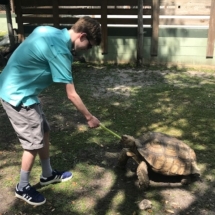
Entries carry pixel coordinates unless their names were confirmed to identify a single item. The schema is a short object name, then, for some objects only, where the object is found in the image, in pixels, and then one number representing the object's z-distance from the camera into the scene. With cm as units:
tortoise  314
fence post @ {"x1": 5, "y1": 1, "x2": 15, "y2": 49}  982
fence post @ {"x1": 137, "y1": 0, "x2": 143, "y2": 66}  843
